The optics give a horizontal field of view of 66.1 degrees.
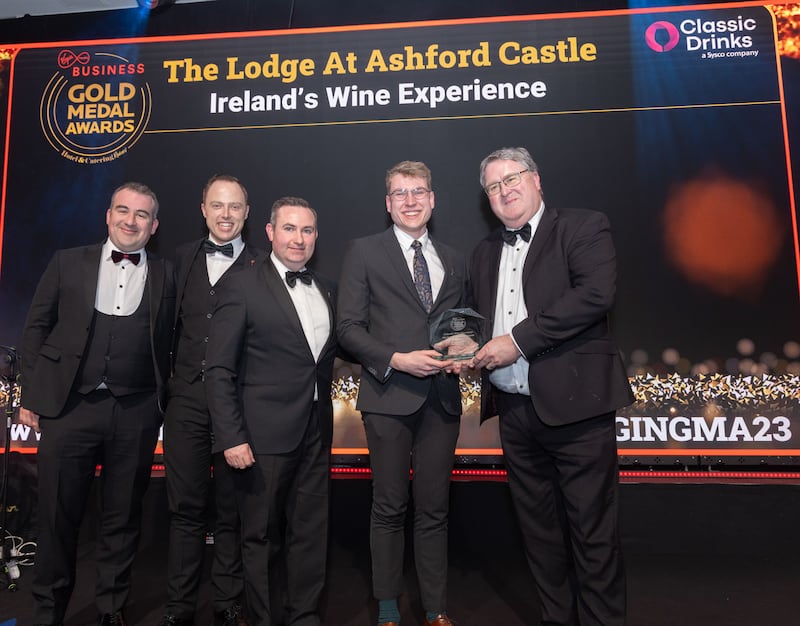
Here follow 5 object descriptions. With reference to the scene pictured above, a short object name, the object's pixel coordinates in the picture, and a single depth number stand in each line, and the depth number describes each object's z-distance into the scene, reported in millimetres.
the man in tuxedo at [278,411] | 2523
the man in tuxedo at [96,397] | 2758
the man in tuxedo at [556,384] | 2426
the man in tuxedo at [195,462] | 2850
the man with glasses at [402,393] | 2586
